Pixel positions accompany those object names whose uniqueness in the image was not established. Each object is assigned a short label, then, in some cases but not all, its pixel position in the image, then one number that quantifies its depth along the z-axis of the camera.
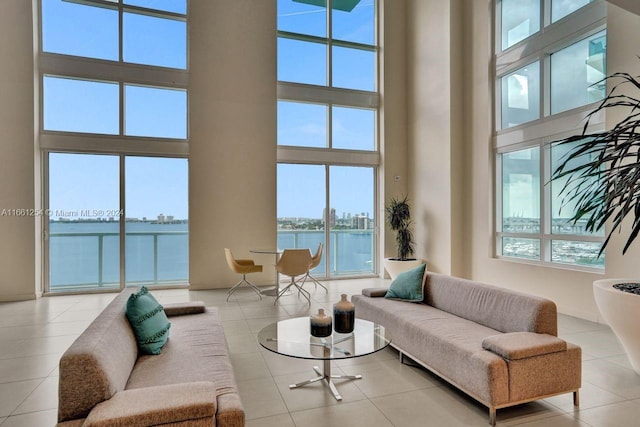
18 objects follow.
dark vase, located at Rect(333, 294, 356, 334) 2.84
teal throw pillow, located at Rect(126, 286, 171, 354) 2.47
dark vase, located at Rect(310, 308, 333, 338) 2.75
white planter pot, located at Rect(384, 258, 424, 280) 6.81
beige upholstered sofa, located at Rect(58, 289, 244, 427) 1.57
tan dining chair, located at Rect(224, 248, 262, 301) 5.86
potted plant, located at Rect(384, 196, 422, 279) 7.01
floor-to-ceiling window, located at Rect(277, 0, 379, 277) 7.30
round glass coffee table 2.49
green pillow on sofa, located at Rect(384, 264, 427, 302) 3.83
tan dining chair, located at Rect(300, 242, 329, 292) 6.09
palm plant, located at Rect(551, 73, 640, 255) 2.69
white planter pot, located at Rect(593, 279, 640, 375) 2.78
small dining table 5.72
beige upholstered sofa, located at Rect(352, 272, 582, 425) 2.32
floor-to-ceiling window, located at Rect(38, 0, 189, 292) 6.10
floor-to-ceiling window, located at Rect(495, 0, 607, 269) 4.69
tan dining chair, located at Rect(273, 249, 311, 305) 5.57
